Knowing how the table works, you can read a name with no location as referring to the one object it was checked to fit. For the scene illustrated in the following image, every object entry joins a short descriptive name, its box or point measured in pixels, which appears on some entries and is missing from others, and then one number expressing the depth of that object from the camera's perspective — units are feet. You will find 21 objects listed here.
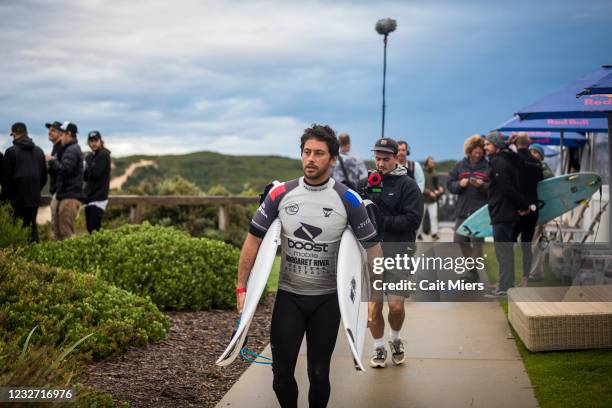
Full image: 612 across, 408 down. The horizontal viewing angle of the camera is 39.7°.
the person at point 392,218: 23.56
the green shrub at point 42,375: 14.78
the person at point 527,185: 35.45
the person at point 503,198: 34.55
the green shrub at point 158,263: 31.50
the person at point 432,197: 63.67
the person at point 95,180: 46.98
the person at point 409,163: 37.01
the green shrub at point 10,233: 31.96
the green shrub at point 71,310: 23.06
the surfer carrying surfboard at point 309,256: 17.34
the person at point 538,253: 40.09
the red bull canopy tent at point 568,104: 35.14
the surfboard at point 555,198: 36.73
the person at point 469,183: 37.14
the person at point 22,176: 43.19
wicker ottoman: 24.79
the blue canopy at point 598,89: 28.50
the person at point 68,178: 45.01
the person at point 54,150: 46.21
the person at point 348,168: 39.53
